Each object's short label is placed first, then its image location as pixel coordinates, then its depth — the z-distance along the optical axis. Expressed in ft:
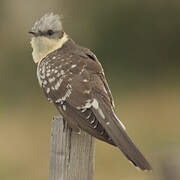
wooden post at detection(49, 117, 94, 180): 19.26
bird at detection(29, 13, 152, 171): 21.24
